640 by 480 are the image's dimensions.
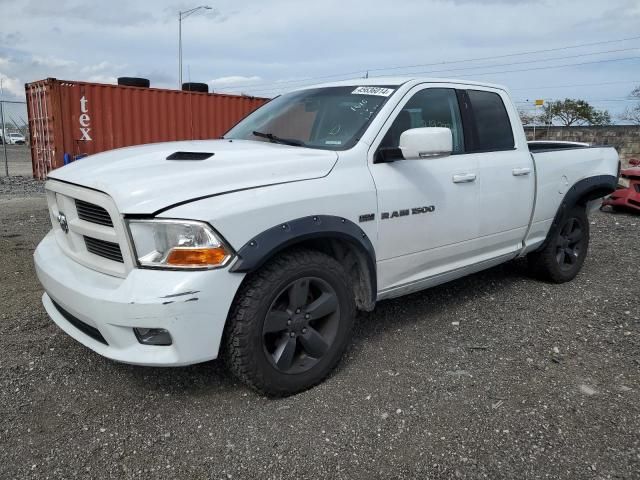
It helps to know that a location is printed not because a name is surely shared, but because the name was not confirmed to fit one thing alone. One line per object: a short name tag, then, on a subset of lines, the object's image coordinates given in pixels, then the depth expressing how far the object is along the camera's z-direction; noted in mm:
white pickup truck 2496
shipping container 11398
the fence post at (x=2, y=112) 13485
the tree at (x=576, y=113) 38156
